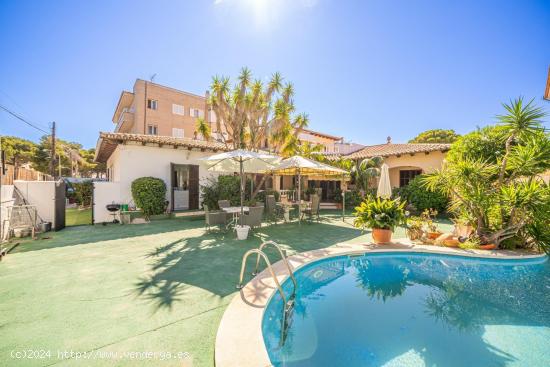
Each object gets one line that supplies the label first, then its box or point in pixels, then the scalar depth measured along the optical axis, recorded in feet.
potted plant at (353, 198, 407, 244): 26.18
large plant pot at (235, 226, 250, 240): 27.48
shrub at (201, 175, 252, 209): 46.50
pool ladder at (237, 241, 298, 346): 11.79
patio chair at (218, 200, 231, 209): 36.29
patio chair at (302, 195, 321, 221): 40.86
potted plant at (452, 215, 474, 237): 28.43
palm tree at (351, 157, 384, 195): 57.21
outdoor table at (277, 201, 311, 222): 39.29
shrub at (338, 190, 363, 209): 60.37
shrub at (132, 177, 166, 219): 39.29
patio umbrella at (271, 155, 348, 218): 35.16
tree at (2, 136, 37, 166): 102.59
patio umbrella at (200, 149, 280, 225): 28.37
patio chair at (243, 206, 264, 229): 29.81
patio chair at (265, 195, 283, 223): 41.16
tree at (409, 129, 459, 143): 124.06
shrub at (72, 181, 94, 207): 59.41
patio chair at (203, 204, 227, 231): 29.73
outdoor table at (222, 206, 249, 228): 31.64
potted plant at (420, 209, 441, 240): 28.39
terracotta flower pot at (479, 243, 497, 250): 25.11
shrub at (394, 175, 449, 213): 47.44
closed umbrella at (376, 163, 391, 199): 33.22
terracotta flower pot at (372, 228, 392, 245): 26.23
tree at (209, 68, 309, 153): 42.24
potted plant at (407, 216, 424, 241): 28.29
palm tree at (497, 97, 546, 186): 24.22
